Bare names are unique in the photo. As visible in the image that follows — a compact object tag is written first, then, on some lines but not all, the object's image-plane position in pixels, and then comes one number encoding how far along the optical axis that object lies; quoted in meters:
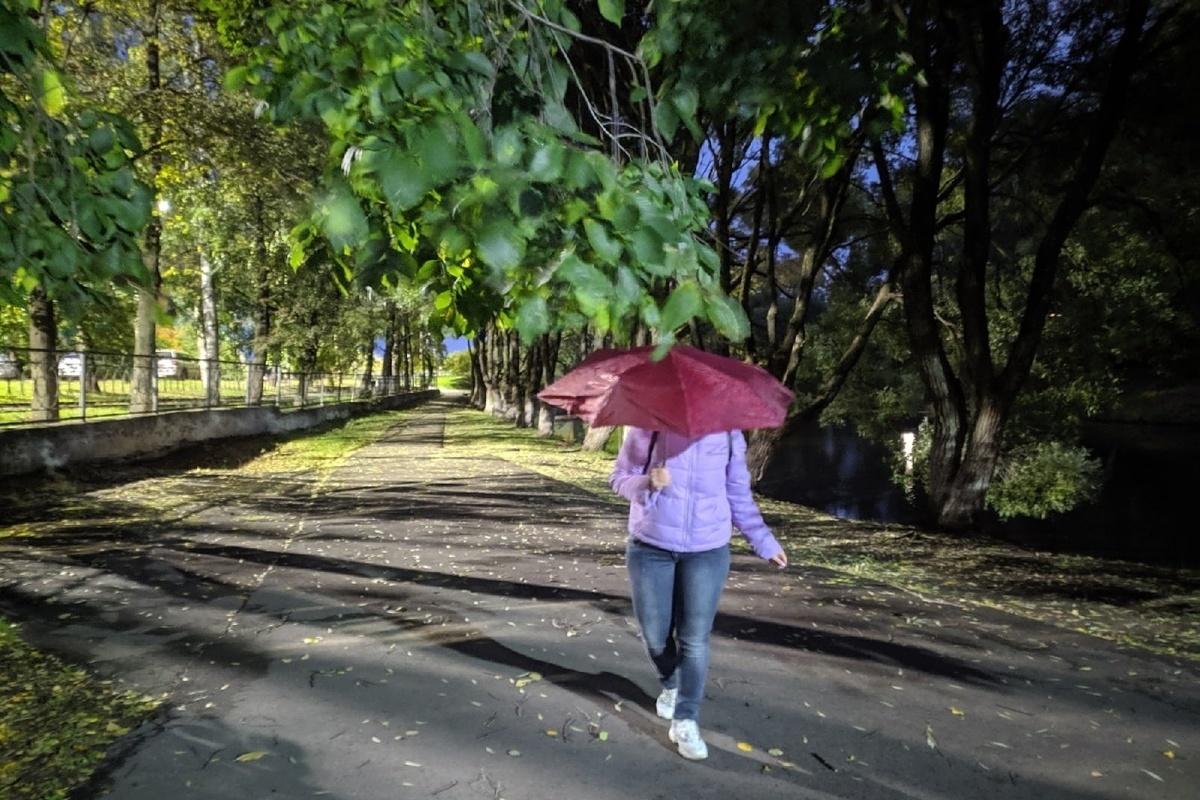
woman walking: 3.32
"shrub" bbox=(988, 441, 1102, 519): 20.84
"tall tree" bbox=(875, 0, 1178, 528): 9.19
